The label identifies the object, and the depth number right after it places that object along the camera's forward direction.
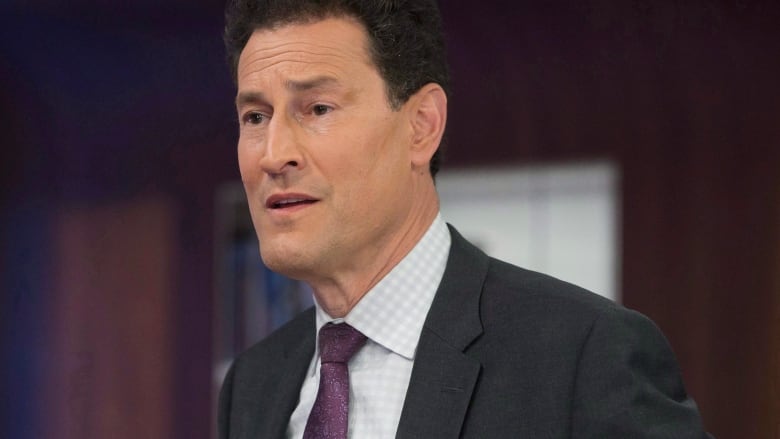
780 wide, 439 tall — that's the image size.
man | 3.34
